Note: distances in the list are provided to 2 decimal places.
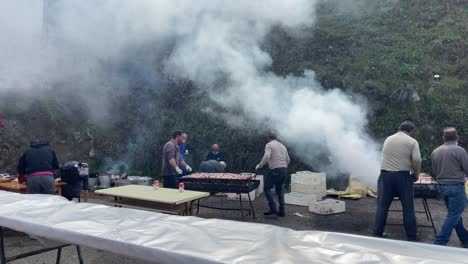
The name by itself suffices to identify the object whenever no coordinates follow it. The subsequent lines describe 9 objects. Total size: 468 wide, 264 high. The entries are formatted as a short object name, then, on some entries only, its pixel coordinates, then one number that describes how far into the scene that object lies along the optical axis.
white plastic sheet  2.07
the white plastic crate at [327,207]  7.48
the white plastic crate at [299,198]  8.42
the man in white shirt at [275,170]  7.29
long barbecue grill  6.67
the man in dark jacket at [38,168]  5.70
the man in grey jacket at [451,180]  5.00
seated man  10.44
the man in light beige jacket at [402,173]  5.33
